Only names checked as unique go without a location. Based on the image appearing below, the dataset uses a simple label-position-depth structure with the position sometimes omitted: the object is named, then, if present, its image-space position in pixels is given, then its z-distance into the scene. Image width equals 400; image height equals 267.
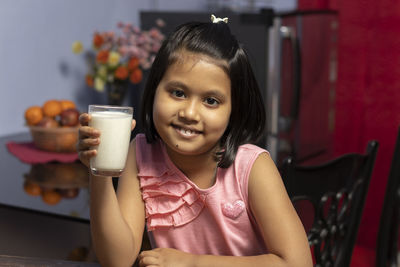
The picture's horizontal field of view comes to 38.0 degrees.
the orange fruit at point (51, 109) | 1.93
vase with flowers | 2.33
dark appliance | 2.33
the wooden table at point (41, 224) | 1.20
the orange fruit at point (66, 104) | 1.97
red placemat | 1.79
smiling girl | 0.90
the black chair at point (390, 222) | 1.39
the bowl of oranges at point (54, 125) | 1.87
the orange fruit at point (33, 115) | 1.92
